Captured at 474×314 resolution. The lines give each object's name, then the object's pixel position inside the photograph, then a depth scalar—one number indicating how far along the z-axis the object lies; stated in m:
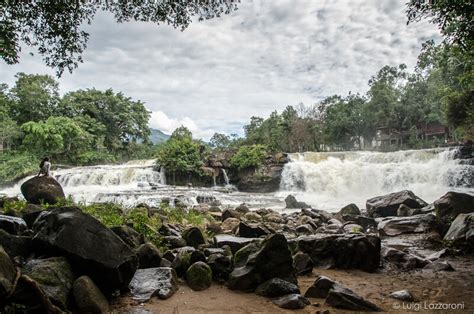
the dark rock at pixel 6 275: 2.53
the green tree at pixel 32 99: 30.22
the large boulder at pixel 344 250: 5.68
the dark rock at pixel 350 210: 12.74
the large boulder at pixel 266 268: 4.35
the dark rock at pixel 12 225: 4.46
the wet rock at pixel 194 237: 6.20
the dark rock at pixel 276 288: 4.12
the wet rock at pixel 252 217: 11.15
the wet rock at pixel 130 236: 4.98
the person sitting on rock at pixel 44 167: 11.77
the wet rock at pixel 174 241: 5.95
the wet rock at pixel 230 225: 8.97
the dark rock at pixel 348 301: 3.76
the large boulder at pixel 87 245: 3.43
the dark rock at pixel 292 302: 3.78
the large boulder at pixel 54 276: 3.01
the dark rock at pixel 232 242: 5.70
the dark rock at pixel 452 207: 8.18
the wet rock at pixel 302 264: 5.23
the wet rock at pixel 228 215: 11.18
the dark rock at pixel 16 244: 3.70
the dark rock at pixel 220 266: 4.69
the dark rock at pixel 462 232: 6.32
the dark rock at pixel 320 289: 4.14
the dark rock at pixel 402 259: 5.68
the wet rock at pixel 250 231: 7.35
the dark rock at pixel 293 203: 16.26
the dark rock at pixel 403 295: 4.14
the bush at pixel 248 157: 25.64
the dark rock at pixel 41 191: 9.88
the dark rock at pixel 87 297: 3.17
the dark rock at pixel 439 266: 5.36
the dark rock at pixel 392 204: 12.35
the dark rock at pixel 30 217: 5.14
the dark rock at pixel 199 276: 4.38
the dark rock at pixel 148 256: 4.71
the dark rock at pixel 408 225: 8.52
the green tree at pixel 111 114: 34.32
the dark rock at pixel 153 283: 3.92
